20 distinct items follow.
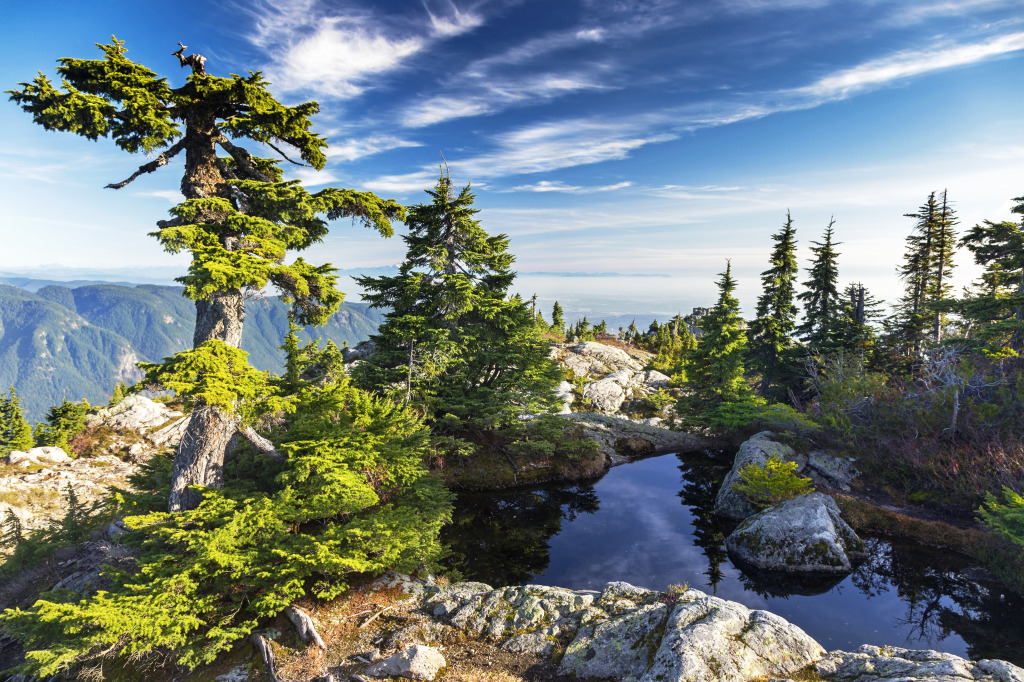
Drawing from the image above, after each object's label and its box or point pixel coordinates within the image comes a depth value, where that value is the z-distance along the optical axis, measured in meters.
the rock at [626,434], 29.28
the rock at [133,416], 30.11
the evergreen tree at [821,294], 32.41
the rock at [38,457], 24.42
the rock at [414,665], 7.95
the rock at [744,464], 18.61
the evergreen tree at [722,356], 29.06
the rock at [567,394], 38.75
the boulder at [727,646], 7.07
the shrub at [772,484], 16.81
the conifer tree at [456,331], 20.47
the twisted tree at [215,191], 9.74
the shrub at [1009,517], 10.73
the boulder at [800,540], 13.84
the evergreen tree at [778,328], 31.73
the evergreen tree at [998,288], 18.61
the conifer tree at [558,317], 59.19
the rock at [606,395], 41.06
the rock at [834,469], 19.28
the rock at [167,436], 27.95
